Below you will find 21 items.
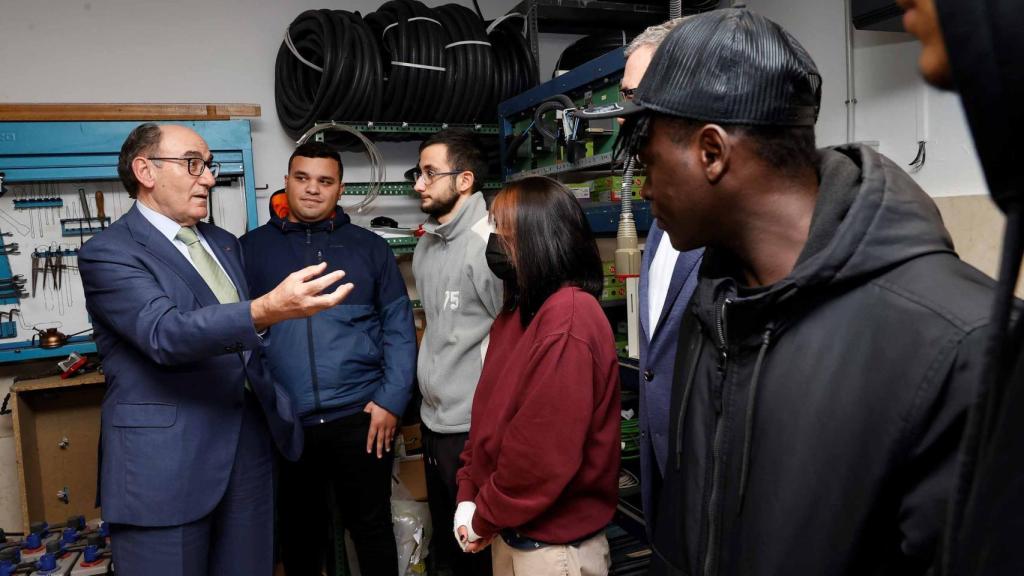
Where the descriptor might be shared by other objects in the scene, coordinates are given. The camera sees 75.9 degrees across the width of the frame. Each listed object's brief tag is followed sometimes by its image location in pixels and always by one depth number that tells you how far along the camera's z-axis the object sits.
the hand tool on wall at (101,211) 3.27
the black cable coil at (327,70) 3.27
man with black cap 0.63
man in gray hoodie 2.34
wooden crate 3.05
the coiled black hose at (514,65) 3.53
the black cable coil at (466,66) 3.42
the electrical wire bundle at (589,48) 3.25
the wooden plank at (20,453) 2.88
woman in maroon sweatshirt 1.44
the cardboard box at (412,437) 3.25
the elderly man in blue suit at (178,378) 1.78
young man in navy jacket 2.64
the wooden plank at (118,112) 3.00
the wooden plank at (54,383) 2.90
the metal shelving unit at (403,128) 3.42
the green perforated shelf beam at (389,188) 3.54
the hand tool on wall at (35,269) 3.22
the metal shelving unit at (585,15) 3.43
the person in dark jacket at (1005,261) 0.38
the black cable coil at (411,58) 3.34
